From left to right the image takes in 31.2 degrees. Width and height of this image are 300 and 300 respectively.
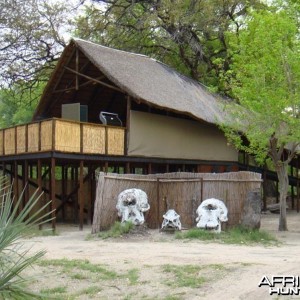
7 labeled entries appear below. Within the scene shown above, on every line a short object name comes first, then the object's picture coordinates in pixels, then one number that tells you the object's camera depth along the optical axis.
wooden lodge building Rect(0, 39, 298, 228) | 17.08
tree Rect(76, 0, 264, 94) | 27.14
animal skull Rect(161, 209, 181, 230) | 13.80
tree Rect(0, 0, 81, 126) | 25.06
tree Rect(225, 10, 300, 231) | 15.44
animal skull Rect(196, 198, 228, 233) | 13.53
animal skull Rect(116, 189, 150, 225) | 14.01
